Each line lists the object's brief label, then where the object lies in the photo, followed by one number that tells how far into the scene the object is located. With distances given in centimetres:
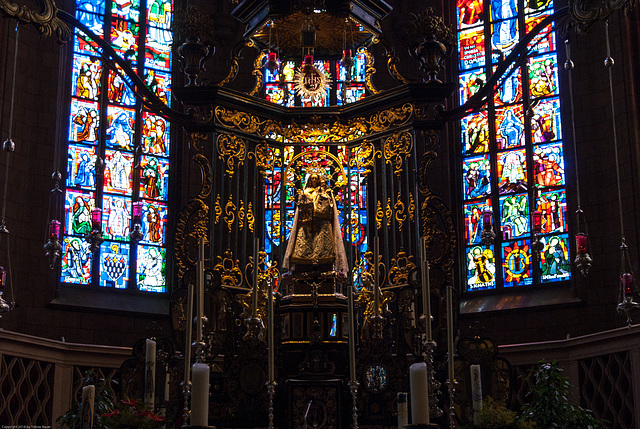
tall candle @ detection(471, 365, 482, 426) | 605
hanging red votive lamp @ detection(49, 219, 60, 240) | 1065
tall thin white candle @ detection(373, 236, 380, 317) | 855
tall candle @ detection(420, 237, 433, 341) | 633
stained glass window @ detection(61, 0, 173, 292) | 1558
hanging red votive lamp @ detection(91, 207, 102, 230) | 1063
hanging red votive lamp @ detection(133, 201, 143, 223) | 1040
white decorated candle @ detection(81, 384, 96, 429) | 648
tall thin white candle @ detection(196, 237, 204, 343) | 633
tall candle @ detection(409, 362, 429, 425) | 516
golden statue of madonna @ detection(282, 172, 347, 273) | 1062
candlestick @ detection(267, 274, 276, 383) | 670
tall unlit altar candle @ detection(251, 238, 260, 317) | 870
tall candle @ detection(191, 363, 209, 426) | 508
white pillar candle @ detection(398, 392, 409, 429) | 609
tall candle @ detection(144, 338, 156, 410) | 725
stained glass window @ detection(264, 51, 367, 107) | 1644
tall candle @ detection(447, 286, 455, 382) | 610
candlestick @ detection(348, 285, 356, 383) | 652
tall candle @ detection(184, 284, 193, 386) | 600
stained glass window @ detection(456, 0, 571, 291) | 1557
